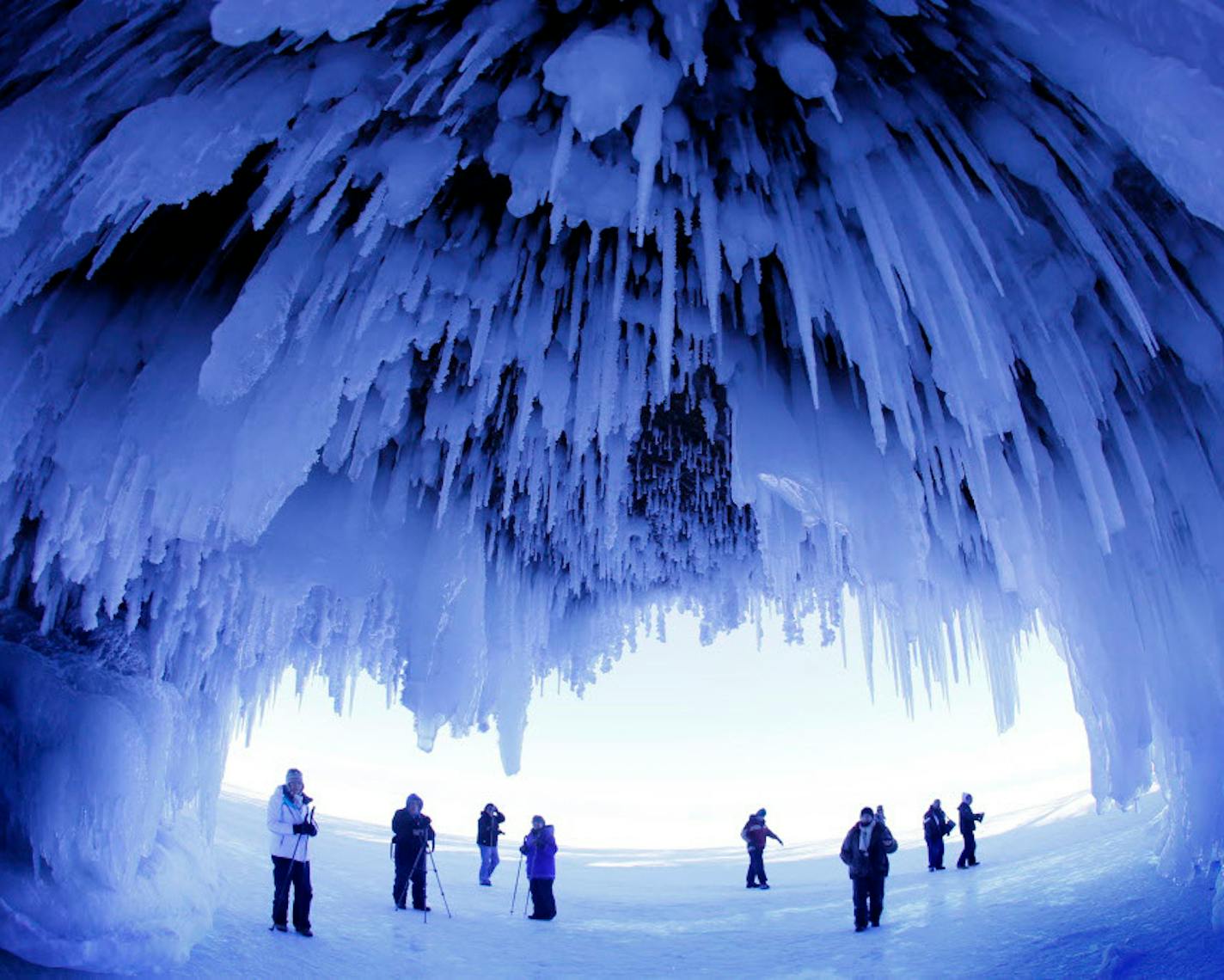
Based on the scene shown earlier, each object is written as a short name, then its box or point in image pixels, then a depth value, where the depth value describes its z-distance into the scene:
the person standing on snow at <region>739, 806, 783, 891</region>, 10.73
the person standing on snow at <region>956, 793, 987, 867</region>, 9.79
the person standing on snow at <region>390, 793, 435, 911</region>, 7.94
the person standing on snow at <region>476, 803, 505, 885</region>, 10.12
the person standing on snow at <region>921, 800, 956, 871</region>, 10.04
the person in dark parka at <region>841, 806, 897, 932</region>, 6.86
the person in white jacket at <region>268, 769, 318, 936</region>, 6.24
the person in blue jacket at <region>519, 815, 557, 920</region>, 8.15
